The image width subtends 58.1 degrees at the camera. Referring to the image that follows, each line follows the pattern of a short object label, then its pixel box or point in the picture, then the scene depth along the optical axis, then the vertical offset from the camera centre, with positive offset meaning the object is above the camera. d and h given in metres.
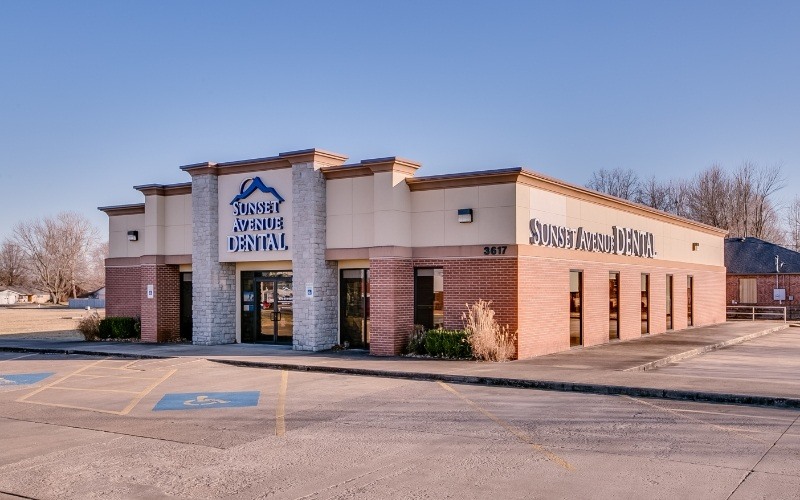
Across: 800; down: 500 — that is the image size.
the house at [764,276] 42.47 -0.20
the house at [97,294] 117.74 -2.89
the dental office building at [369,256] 19.73 +0.59
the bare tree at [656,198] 74.69 +8.00
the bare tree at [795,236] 77.06 +3.94
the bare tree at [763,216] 68.38 +5.48
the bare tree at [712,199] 68.69 +7.08
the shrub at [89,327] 26.36 -1.86
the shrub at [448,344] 18.97 -1.84
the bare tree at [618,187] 77.50 +9.41
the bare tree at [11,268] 136.38 +1.71
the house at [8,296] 120.94 -3.22
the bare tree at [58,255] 125.31 +3.79
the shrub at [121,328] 25.92 -1.86
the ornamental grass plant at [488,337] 18.44 -1.63
